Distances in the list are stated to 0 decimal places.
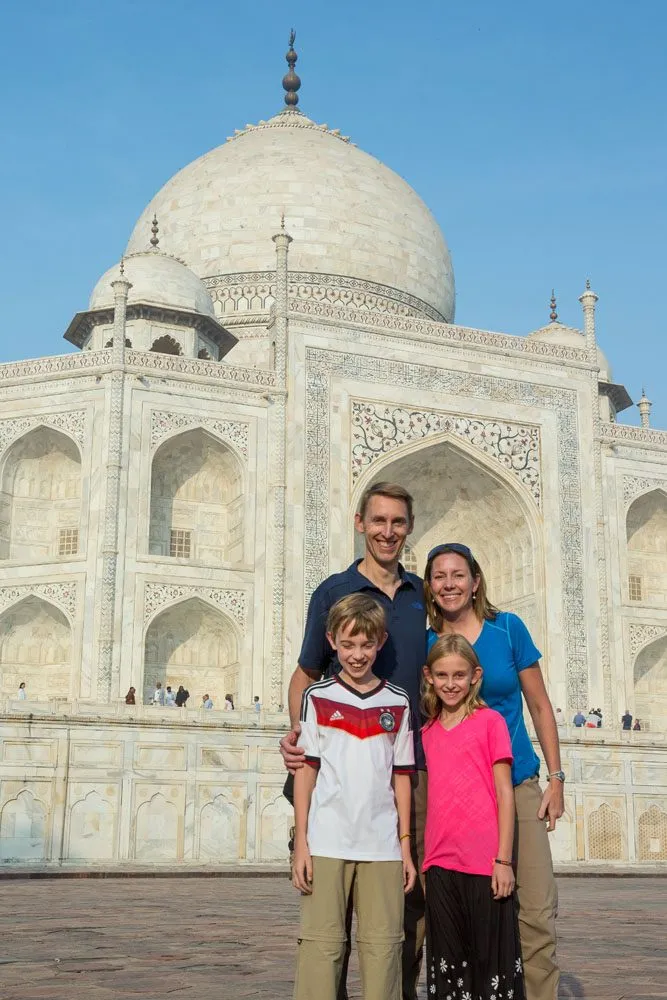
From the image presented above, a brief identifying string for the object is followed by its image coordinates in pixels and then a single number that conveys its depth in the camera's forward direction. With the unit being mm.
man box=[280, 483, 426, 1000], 3186
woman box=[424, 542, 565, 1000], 3143
